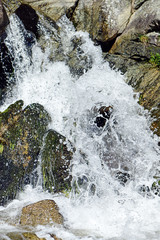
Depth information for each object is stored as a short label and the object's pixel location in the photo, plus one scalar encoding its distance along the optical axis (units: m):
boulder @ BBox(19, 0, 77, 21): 8.91
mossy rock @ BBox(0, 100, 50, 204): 5.45
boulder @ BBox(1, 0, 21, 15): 7.96
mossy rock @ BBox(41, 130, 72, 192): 5.34
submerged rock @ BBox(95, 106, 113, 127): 6.05
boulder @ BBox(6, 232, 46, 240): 3.68
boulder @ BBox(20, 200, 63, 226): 4.22
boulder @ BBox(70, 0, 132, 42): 8.54
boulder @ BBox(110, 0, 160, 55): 7.66
